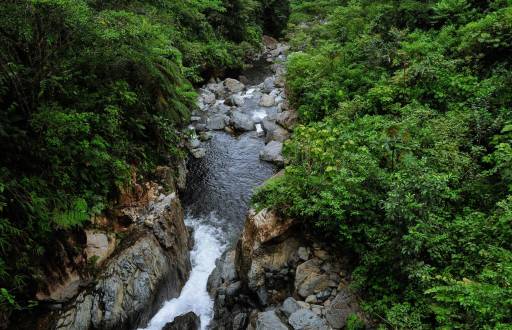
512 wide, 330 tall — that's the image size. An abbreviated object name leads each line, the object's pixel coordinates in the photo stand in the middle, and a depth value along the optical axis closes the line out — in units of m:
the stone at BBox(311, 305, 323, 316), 5.65
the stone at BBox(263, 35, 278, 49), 28.55
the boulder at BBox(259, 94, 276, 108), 16.73
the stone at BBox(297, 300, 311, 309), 5.83
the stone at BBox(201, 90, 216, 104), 16.78
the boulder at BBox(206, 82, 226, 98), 17.83
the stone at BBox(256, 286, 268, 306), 6.50
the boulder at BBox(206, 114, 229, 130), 14.59
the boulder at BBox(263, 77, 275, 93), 18.54
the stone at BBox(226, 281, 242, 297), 7.11
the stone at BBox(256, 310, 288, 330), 5.61
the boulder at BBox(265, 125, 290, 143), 13.09
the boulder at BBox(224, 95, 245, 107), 16.69
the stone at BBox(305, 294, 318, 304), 5.89
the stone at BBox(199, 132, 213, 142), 13.66
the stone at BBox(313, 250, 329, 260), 6.38
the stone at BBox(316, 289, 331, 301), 5.88
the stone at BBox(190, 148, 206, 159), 12.59
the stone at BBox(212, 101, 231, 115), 15.94
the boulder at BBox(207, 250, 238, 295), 7.72
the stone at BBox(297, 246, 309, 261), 6.52
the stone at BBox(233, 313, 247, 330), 6.46
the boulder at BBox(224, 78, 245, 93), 18.62
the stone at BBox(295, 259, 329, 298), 6.03
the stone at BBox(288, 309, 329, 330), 5.43
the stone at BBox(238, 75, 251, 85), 20.16
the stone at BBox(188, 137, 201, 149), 12.98
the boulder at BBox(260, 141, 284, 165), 12.04
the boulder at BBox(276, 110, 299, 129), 13.12
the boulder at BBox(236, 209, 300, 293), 6.73
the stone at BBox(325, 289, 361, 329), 5.43
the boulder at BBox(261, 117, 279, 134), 13.91
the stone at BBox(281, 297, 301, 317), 5.81
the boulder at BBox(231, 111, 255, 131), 14.58
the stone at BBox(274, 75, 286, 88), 18.74
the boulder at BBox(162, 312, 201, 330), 6.95
